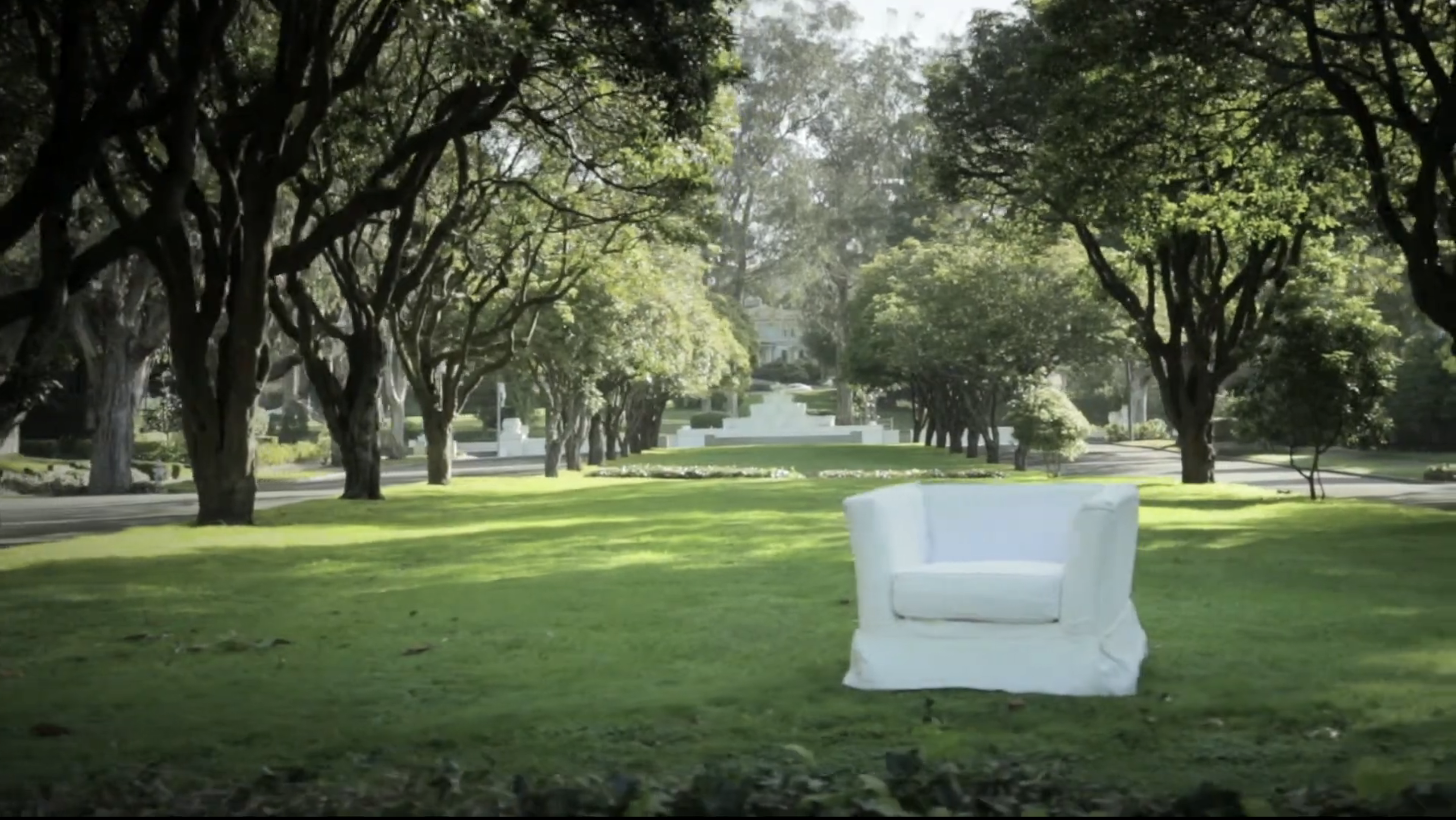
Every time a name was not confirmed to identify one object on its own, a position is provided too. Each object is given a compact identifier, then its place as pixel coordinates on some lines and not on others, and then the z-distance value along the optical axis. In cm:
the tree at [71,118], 1240
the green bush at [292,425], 6225
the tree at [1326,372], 2359
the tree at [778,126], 6494
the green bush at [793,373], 9275
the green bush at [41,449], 4906
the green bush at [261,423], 4947
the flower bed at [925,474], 3506
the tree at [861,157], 6731
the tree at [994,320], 3969
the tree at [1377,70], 1678
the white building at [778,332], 9756
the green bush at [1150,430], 6850
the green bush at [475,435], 7475
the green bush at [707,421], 7550
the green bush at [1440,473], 3675
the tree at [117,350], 3412
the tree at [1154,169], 1892
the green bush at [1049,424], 3612
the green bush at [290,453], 4997
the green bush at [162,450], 4944
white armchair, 741
